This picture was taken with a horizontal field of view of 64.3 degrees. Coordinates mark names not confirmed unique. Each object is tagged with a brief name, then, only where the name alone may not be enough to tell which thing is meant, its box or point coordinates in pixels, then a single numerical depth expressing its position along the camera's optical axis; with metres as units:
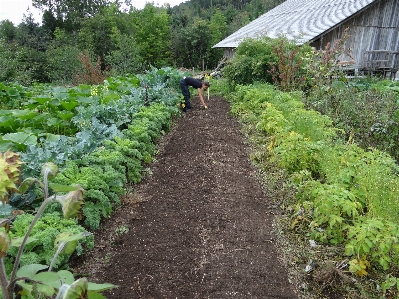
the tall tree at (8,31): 32.12
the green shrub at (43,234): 2.56
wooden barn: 13.76
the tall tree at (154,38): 28.73
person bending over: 9.60
